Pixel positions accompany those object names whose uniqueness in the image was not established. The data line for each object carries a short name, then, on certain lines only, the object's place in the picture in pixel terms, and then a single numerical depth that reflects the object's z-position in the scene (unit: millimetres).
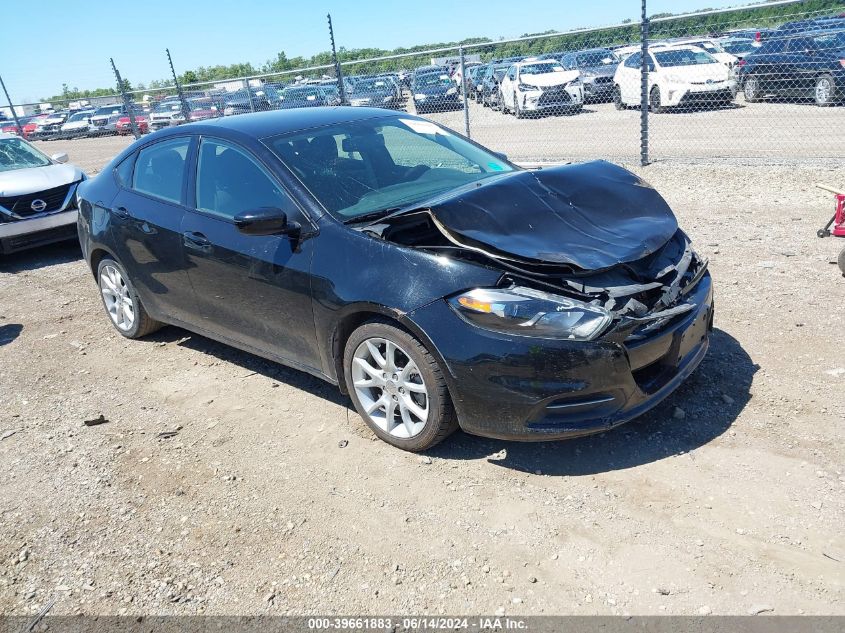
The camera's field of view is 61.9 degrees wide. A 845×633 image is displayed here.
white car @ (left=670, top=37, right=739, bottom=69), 14691
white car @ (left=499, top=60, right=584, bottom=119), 16891
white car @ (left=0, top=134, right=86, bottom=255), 8383
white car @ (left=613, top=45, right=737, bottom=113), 14469
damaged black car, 3166
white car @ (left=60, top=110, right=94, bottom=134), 33012
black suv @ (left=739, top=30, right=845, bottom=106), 12773
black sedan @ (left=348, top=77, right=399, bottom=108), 16328
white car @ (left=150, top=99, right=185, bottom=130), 19433
